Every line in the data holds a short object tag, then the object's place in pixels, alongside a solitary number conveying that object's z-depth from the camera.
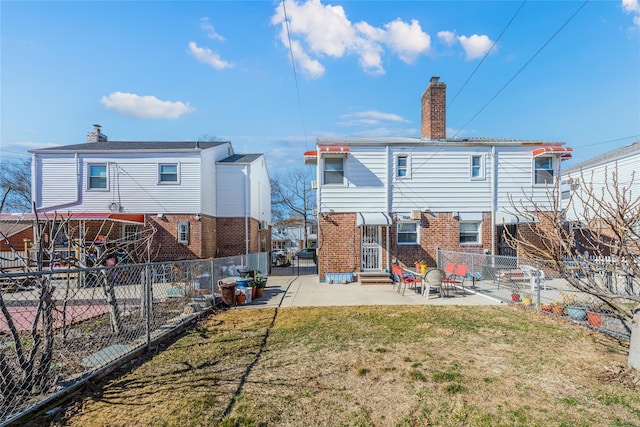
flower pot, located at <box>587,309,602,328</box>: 6.77
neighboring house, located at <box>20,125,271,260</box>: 15.78
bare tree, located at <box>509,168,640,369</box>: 4.47
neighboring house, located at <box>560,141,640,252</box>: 17.78
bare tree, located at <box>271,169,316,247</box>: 44.84
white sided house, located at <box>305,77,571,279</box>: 14.09
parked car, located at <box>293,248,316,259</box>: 36.34
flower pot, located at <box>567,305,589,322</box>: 7.21
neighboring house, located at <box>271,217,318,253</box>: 47.25
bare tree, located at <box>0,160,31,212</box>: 32.53
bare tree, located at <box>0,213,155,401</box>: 3.69
